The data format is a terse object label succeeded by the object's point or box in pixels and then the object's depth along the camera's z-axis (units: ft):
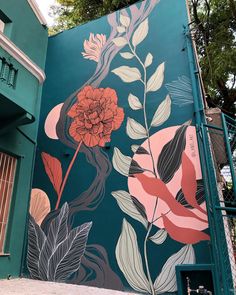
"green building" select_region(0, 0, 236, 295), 15.08
